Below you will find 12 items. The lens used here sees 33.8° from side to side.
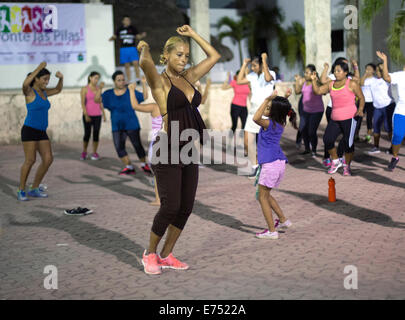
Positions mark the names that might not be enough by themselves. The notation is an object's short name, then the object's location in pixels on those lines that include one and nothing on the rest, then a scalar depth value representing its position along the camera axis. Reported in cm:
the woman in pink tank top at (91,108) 1391
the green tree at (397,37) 1861
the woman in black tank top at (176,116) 544
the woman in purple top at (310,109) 1302
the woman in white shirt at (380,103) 1362
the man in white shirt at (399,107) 1062
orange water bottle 883
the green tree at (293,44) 3245
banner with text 1827
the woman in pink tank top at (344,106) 1070
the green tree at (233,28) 3469
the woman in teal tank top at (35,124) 961
